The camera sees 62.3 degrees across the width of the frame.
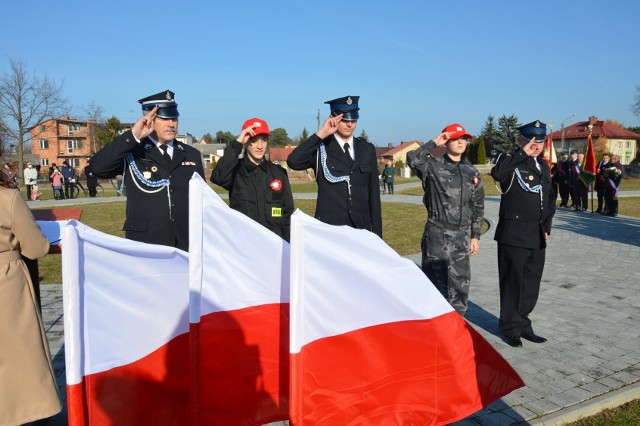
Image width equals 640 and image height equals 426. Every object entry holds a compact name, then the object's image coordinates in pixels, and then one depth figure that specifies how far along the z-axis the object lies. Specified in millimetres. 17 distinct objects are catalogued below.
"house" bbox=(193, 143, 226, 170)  100012
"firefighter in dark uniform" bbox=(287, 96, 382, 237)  4547
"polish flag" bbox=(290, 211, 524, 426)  2520
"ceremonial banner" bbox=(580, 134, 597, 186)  17217
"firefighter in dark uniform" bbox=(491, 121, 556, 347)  5258
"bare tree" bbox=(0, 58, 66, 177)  47406
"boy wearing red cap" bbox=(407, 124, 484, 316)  4926
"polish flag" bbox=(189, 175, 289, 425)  2611
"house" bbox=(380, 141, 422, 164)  104556
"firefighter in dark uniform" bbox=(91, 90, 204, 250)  4199
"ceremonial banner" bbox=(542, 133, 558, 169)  17353
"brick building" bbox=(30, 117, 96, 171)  75500
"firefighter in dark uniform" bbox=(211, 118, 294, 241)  4805
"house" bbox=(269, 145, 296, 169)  94531
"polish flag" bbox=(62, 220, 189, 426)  2330
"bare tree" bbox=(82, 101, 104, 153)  56344
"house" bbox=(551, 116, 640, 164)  82706
